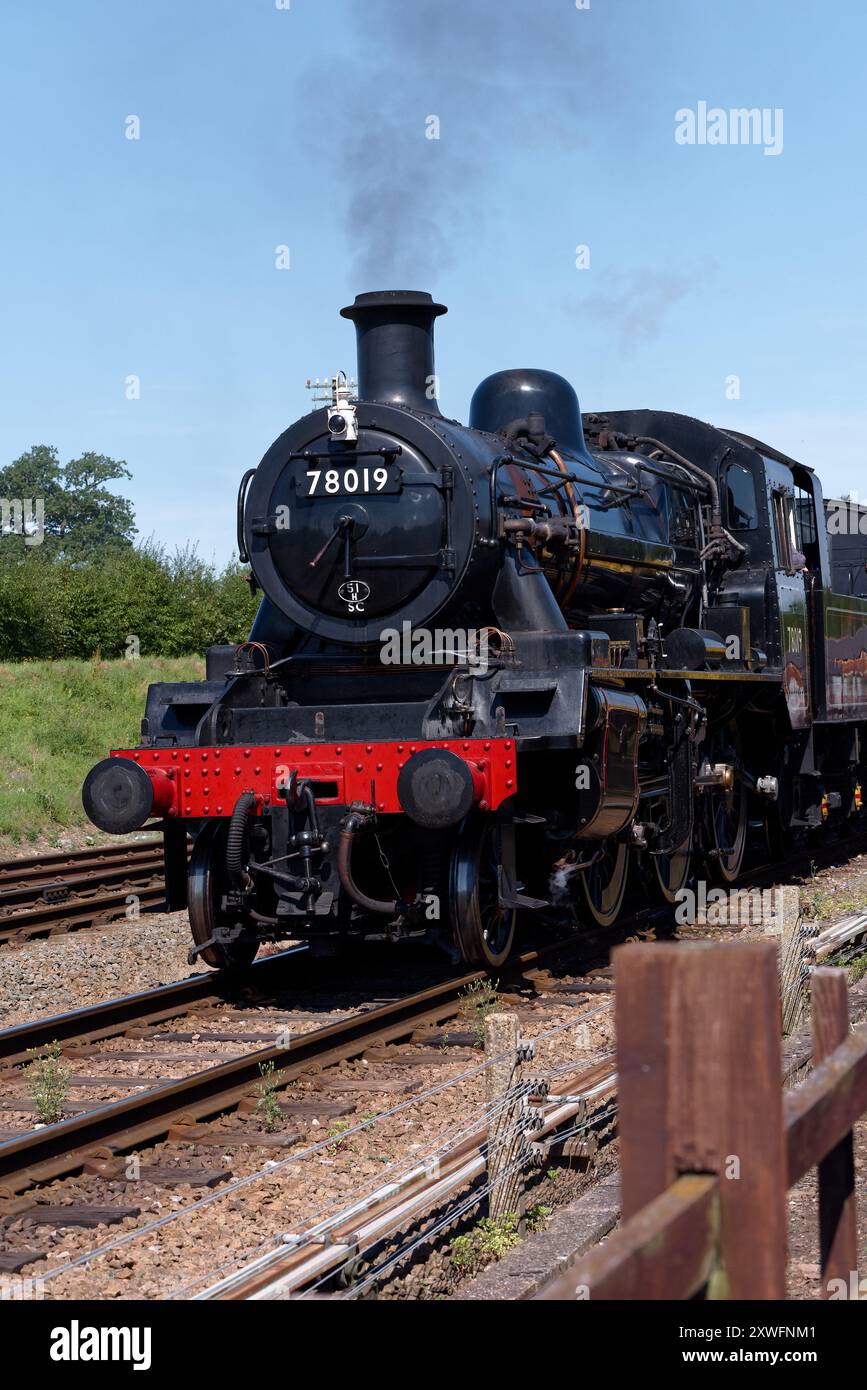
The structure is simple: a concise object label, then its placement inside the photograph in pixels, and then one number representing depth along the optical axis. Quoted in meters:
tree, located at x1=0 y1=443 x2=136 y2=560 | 77.75
